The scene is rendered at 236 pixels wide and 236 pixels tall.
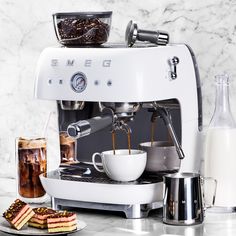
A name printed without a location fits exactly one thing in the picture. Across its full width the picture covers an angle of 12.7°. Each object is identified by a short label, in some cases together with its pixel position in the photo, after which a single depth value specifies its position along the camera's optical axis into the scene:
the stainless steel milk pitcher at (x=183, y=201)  1.95
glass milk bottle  2.03
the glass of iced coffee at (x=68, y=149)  2.15
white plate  1.87
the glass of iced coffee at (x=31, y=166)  2.13
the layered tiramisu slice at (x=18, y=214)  1.89
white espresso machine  1.94
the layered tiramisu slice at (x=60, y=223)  1.88
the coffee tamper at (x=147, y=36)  2.03
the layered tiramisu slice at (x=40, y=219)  1.90
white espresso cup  2.00
